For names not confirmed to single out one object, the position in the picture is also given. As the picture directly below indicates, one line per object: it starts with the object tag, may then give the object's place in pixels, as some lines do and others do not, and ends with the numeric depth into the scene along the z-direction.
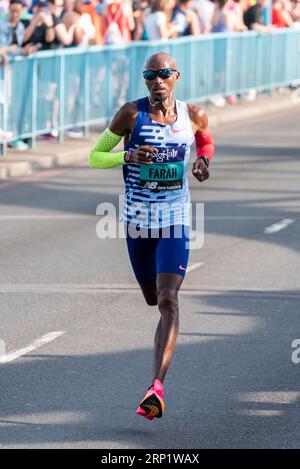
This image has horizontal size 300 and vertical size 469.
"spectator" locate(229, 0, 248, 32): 29.59
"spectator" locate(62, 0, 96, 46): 22.08
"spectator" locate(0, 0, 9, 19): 21.94
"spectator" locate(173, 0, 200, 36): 26.95
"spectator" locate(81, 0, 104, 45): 23.74
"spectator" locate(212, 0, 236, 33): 28.36
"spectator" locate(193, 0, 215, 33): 28.41
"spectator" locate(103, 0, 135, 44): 23.92
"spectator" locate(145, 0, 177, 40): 24.75
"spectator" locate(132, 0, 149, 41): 25.33
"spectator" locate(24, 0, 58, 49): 21.20
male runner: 7.86
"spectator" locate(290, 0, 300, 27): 35.59
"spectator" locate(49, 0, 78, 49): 21.66
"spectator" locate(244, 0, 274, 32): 30.53
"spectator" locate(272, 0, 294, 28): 33.28
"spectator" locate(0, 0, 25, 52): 20.97
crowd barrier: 20.19
